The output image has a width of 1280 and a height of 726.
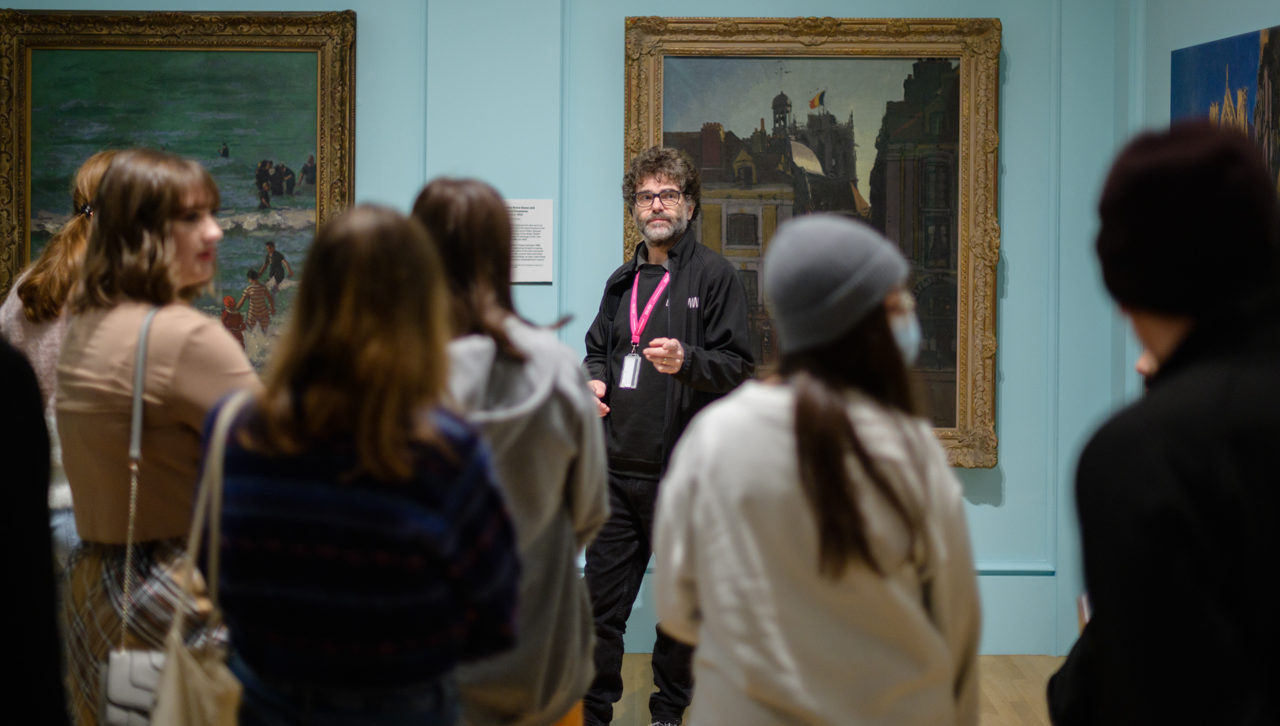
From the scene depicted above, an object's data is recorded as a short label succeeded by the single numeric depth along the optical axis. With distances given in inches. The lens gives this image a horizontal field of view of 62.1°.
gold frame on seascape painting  208.2
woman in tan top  83.4
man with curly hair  164.6
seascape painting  209.5
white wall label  210.2
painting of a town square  210.4
